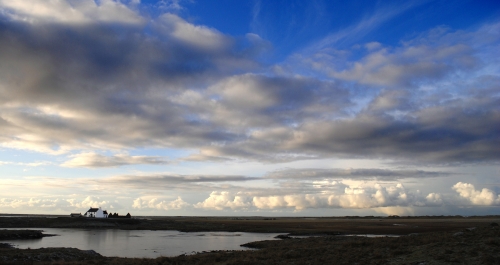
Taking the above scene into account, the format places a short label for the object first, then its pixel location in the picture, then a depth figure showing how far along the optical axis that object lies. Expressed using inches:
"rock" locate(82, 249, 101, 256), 1459.2
